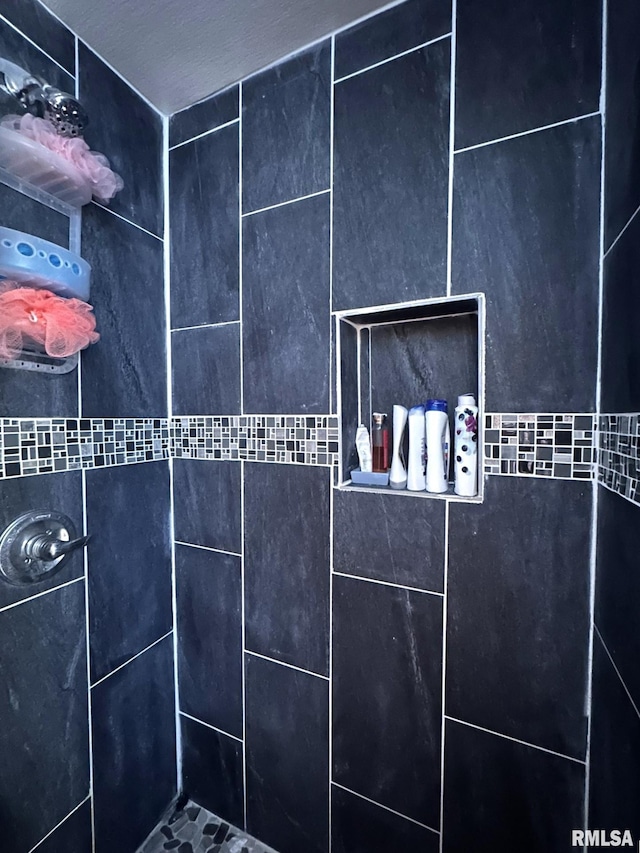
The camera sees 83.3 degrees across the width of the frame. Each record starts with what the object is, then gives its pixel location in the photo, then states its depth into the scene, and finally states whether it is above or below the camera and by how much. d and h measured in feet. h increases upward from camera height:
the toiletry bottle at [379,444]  3.04 -0.23
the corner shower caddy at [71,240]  2.35 +1.33
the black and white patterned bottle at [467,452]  2.55 -0.26
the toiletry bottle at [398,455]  2.86 -0.31
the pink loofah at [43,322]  2.07 +0.61
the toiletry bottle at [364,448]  3.04 -0.26
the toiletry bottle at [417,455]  2.75 -0.30
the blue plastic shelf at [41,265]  2.05 +0.95
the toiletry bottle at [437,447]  2.65 -0.23
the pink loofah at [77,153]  2.19 +1.76
